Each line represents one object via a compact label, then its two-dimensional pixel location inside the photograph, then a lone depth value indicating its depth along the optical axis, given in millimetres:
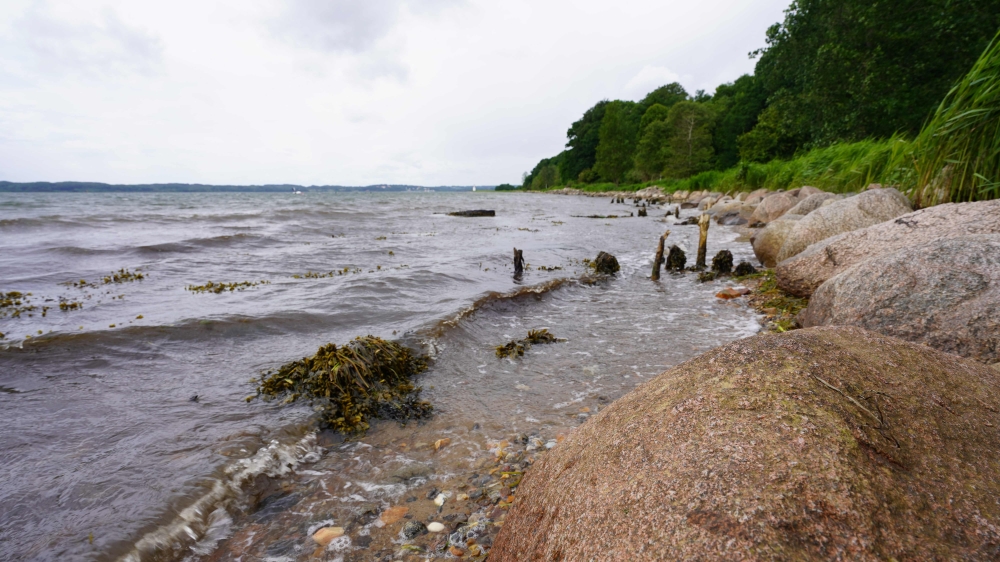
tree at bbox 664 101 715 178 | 54156
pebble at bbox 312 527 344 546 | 2729
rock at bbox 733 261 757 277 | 9844
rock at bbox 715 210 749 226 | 20562
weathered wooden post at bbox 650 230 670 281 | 10217
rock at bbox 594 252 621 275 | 10828
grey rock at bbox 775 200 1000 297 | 4922
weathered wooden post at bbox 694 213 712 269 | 10672
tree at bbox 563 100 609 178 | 93625
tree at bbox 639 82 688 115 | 85188
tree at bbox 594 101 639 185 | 74625
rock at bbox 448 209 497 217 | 29698
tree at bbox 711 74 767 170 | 52375
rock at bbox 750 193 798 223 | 15812
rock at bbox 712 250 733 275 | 10320
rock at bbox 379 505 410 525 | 2879
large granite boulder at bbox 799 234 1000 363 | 3281
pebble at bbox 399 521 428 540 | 2726
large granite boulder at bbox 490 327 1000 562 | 1276
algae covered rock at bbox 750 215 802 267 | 10250
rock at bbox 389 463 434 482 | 3346
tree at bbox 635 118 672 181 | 61222
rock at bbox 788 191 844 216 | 11898
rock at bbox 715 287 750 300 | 8273
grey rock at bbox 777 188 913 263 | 7570
